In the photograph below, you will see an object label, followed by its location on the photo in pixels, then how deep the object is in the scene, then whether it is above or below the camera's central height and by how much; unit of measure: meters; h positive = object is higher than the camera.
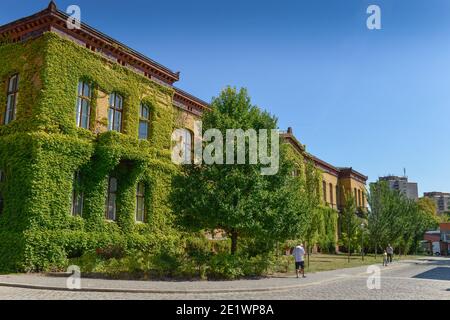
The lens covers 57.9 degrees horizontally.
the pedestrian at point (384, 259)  30.95 -2.21
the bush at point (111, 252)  21.13 -1.35
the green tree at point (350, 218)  35.06 +0.95
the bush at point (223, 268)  17.47 -1.74
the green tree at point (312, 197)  26.17 +2.06
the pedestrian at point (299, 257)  19.52 -1.37
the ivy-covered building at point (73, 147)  19.25 +4.11
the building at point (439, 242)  81.56 -2.34
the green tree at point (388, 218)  37.44 +1.15
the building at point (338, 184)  54.34 +6.32
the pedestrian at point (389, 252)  33.99 -1.86
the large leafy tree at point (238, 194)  18.78 +1.59
